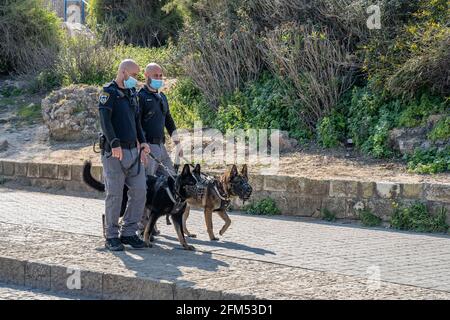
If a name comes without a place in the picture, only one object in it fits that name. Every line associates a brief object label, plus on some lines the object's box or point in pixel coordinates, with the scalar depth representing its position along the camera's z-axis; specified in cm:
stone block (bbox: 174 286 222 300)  772
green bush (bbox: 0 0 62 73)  2264
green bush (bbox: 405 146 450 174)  1280
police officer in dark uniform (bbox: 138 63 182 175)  1122
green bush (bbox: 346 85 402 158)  1405
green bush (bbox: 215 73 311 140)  1564
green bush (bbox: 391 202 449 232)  1176
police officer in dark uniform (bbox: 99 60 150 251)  992
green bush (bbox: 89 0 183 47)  2475
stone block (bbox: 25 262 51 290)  891
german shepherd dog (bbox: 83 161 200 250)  1029
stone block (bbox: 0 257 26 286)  914
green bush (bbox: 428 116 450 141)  1342
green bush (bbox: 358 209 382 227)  1236
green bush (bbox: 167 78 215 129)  1686
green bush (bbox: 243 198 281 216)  1330
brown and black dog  1082
